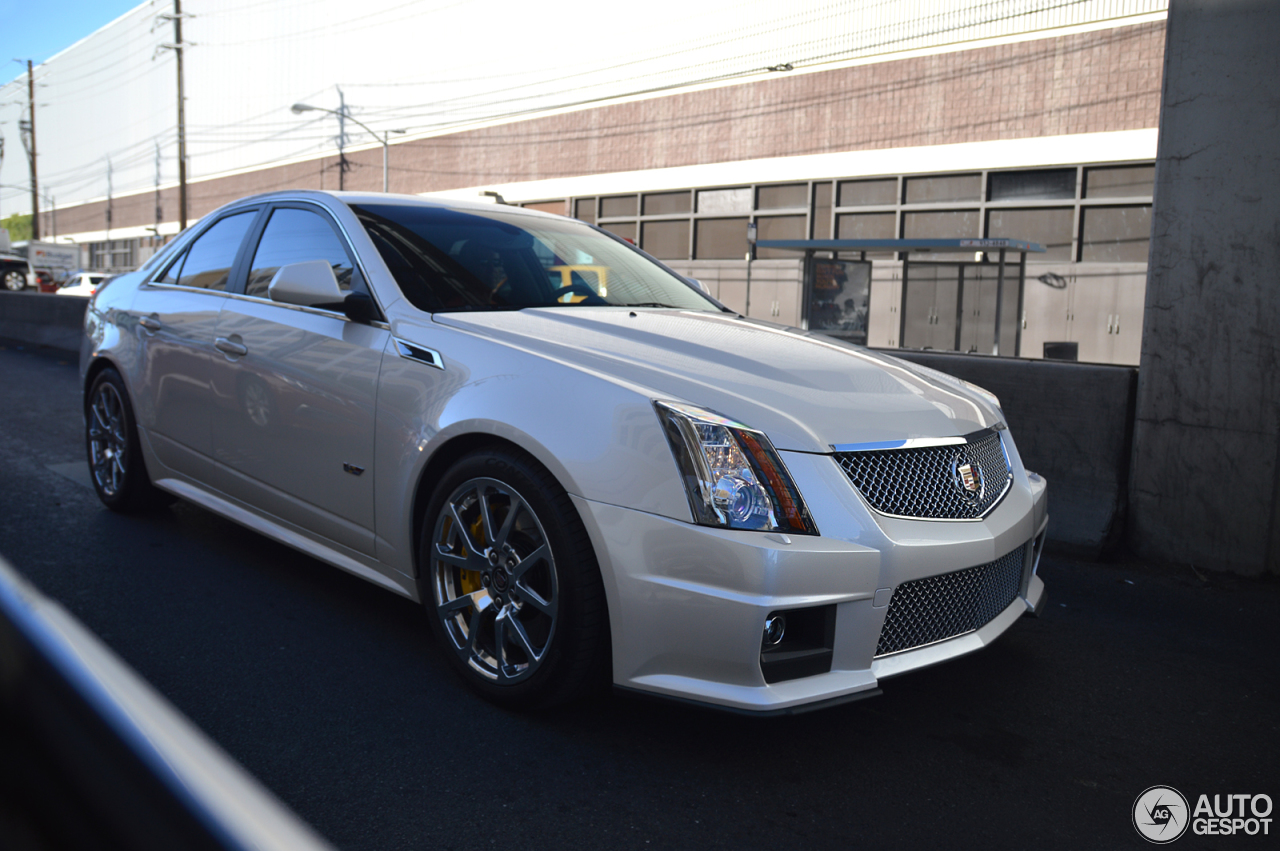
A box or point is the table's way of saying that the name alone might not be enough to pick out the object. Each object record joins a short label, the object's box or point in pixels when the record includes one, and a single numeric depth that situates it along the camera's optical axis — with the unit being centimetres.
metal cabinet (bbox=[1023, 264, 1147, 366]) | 2194
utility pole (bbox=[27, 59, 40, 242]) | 5262
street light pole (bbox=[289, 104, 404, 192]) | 3416
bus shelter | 1625
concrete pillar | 495
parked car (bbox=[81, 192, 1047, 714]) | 270
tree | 9619
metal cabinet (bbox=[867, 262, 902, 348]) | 2523
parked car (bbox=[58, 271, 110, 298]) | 3003
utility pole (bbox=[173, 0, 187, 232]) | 3513
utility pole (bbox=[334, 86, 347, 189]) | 4494
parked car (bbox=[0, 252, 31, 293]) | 3866
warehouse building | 2200
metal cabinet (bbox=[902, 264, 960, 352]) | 1661
